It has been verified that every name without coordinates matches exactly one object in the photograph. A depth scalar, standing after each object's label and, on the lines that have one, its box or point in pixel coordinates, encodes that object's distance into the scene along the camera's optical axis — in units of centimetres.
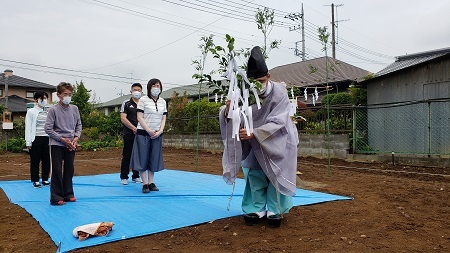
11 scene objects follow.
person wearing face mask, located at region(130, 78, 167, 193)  477
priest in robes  297
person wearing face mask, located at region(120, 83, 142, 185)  551
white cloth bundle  270
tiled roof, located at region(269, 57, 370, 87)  1528
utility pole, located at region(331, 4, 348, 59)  2103
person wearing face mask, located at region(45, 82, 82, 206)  407
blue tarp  297
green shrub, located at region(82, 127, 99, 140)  1784
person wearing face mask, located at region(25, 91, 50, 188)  539
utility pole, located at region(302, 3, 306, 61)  2905
